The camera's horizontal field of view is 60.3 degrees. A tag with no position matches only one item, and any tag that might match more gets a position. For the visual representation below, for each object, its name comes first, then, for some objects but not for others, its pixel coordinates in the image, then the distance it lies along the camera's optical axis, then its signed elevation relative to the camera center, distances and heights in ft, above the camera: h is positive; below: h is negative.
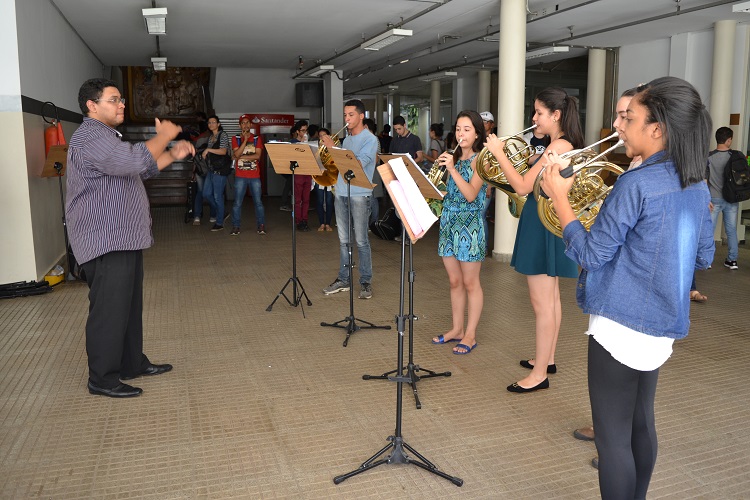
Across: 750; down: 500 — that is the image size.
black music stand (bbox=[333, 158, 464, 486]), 9.02 -4.31
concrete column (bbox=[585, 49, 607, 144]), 38.83 +3.71
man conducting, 10.98 -1.05
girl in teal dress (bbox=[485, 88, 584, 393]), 10.60 -1.63
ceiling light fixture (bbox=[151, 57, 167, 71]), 38.52 +5.45
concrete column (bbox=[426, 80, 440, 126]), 57.52 +4.34
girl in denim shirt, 6.10 -0.98
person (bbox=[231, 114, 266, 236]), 30.01 -0.87
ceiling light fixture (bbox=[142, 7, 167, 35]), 25.14 +5.39
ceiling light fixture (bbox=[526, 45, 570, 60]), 34.47 +5.46
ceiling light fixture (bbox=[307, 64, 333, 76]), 43.85 +5.78
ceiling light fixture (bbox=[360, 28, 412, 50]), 29.55 +5.51
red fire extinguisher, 21.48 +0.56
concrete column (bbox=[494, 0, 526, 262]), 24.02 +2.79
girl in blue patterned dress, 13.10 -1.48
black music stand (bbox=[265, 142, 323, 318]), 16.21 -0.17
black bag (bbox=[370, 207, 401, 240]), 29.50 -3.40
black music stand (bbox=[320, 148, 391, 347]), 14.85 -0.62
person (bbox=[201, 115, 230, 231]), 30.58 -1.24
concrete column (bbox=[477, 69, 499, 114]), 51.13 +5.02
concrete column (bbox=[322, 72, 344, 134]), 49.32 +3.90
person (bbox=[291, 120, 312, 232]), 33.32 -2.06
